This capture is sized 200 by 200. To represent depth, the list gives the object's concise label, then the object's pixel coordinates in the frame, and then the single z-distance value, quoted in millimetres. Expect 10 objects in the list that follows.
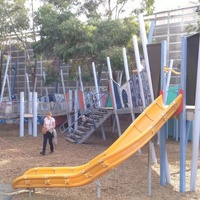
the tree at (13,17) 14914
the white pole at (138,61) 7708
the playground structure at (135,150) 4871
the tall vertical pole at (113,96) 9564
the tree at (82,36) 11035
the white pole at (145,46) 6872
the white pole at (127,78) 8609
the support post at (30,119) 11829
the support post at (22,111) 11361
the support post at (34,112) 11310
